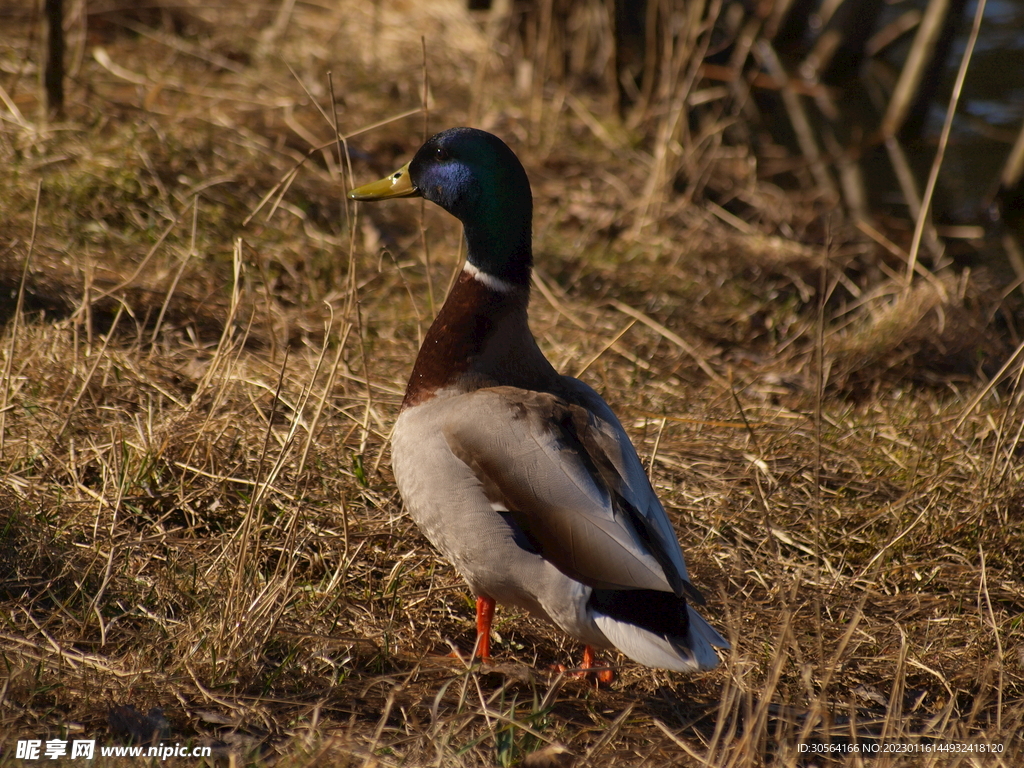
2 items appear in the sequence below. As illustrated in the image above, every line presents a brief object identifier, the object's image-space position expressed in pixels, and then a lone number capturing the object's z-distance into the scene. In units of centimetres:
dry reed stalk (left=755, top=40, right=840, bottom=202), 1376
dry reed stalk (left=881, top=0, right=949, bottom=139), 1404
